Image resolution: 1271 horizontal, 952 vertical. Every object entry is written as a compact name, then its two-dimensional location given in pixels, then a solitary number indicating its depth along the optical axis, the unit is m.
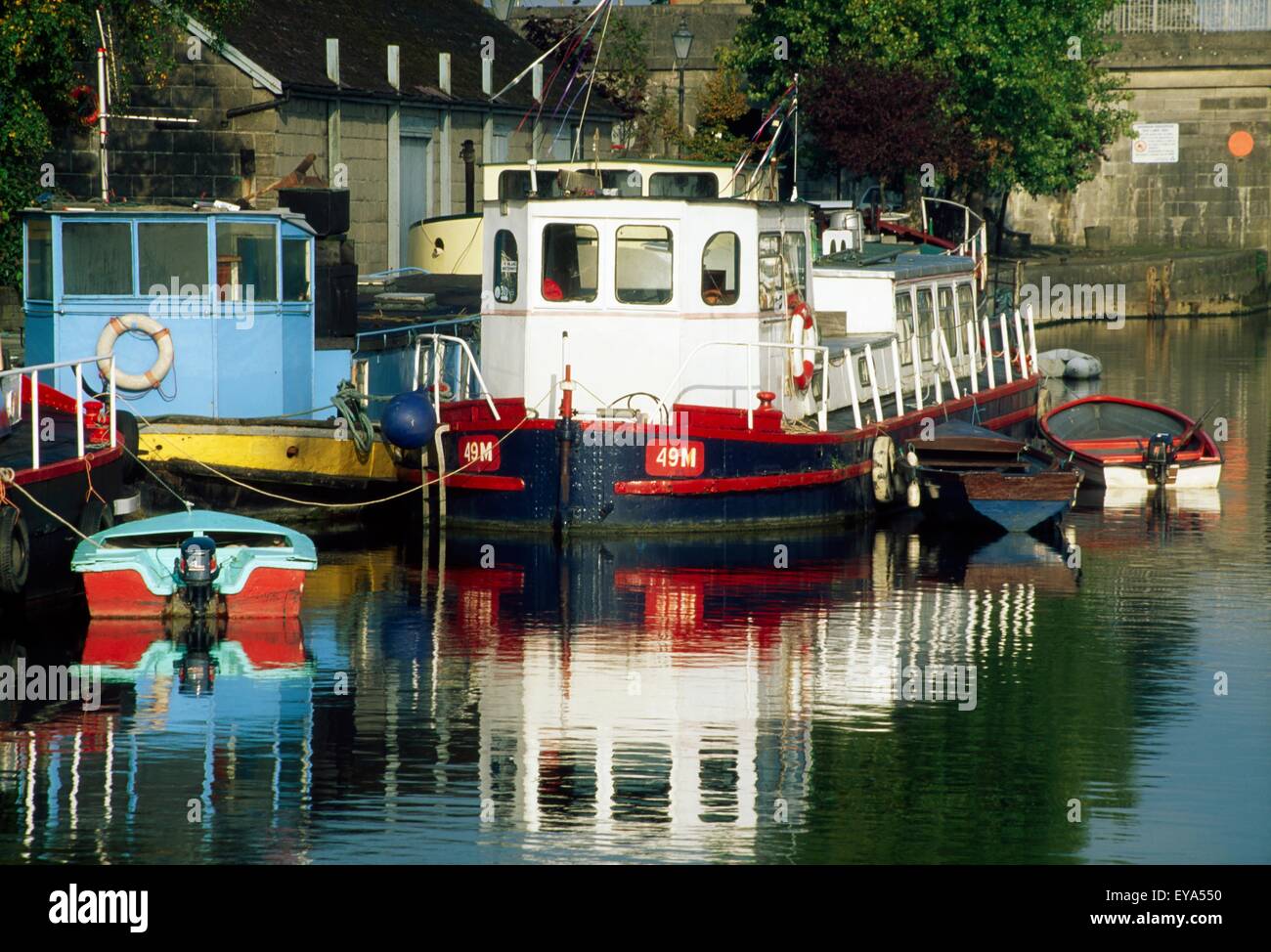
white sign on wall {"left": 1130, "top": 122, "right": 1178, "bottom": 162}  62.69
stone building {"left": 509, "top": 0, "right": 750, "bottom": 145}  58.94
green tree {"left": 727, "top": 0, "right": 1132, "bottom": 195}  50.03
